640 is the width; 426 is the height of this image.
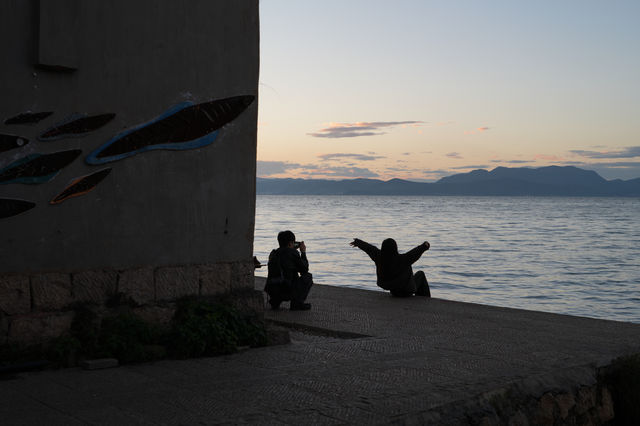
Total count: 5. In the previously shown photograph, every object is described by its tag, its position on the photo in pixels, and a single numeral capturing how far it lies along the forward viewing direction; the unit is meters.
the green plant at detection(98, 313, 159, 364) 6.43
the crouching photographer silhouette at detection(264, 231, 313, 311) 10.31
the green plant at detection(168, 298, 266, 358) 6.77
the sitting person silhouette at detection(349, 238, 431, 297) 12.33
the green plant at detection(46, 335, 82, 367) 6.18
